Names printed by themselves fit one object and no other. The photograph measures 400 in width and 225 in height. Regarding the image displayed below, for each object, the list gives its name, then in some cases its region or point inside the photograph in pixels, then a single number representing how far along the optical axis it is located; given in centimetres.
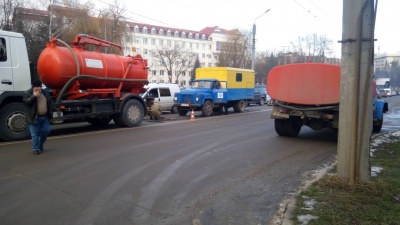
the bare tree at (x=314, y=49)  7031
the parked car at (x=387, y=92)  5941
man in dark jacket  788
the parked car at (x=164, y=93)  1964
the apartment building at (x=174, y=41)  9075
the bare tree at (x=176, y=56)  6838
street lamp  3337
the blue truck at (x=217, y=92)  1884
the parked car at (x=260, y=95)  3083
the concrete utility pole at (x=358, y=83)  523
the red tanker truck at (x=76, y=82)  975
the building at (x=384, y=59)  11086
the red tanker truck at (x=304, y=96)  987
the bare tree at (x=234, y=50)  6141
